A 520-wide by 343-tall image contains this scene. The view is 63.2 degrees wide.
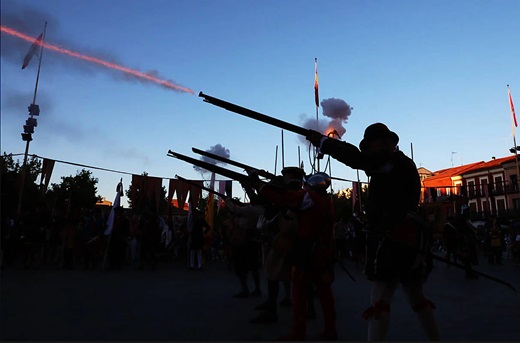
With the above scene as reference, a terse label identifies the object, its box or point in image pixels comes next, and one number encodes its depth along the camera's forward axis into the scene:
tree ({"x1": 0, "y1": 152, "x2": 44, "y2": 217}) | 35.03
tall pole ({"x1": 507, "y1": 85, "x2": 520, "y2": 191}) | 34.81
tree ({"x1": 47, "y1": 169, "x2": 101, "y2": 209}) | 57.92
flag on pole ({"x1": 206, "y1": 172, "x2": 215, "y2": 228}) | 19.14
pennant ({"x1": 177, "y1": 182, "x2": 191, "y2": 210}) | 20.33
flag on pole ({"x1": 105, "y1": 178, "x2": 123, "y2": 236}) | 13.74
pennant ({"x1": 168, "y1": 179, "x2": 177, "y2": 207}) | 20.20
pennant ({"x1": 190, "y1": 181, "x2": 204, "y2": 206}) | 19.71
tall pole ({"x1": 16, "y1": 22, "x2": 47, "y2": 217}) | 19.88
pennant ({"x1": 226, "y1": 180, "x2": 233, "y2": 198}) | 20.12
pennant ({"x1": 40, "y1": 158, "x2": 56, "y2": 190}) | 17.97
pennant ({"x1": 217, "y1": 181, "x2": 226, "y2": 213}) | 20.70
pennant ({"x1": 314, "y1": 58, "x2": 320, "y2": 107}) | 27.00
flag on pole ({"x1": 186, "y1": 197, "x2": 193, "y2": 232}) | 14.42
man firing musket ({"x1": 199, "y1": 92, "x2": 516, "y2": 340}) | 3.28
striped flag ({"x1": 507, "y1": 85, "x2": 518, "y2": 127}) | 34.80
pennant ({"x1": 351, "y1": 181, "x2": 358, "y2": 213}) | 25.53
